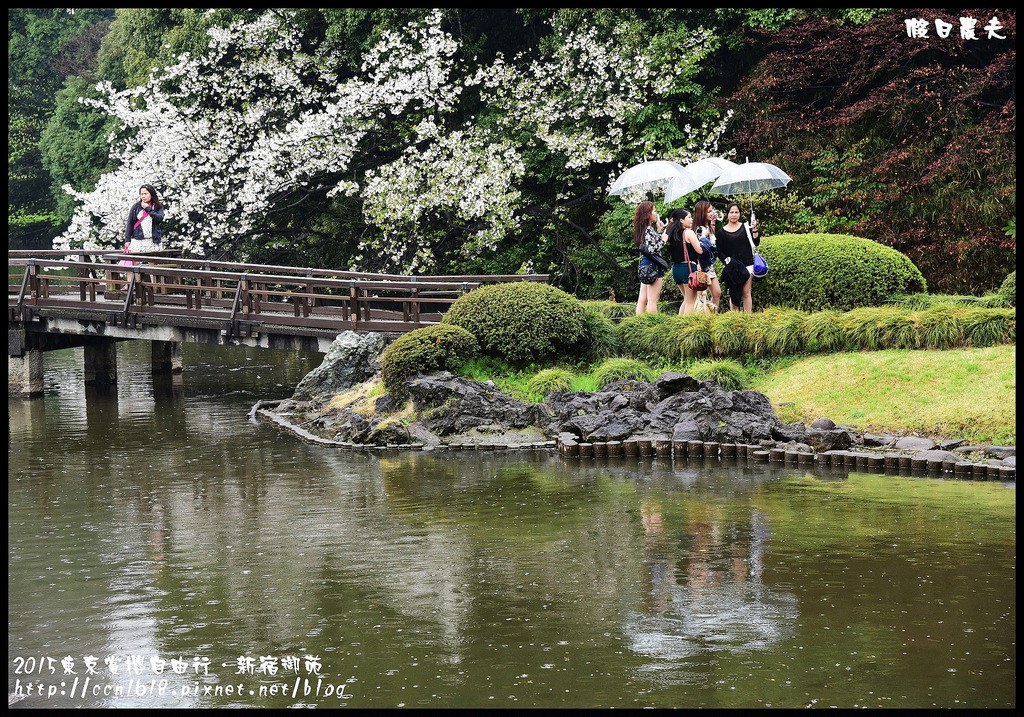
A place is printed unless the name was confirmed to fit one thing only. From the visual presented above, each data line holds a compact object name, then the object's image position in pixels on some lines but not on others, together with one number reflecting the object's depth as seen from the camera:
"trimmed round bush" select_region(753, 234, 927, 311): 18.42
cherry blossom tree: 24.86
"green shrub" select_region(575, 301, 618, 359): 18.33
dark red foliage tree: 21.67
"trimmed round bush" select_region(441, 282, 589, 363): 17.91
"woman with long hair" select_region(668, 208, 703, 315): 18.11
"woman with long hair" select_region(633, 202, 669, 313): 18.30
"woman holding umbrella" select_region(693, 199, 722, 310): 18.22
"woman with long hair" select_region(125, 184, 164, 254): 22.94
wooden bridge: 20.14
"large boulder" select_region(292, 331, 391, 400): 19.16
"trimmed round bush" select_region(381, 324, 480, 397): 17.34
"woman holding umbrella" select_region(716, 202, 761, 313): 18.25
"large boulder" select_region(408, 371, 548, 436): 16.47
